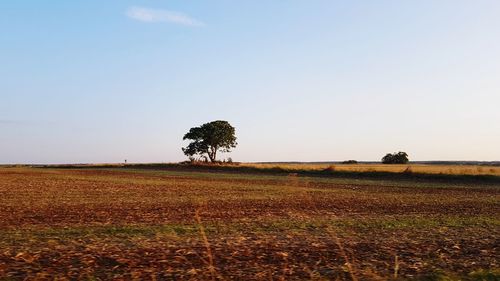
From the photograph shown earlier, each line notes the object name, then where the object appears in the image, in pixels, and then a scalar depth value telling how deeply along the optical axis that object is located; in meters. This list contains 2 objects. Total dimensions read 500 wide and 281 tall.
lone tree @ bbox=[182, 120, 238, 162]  125.44
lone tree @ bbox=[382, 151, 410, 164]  154.88
